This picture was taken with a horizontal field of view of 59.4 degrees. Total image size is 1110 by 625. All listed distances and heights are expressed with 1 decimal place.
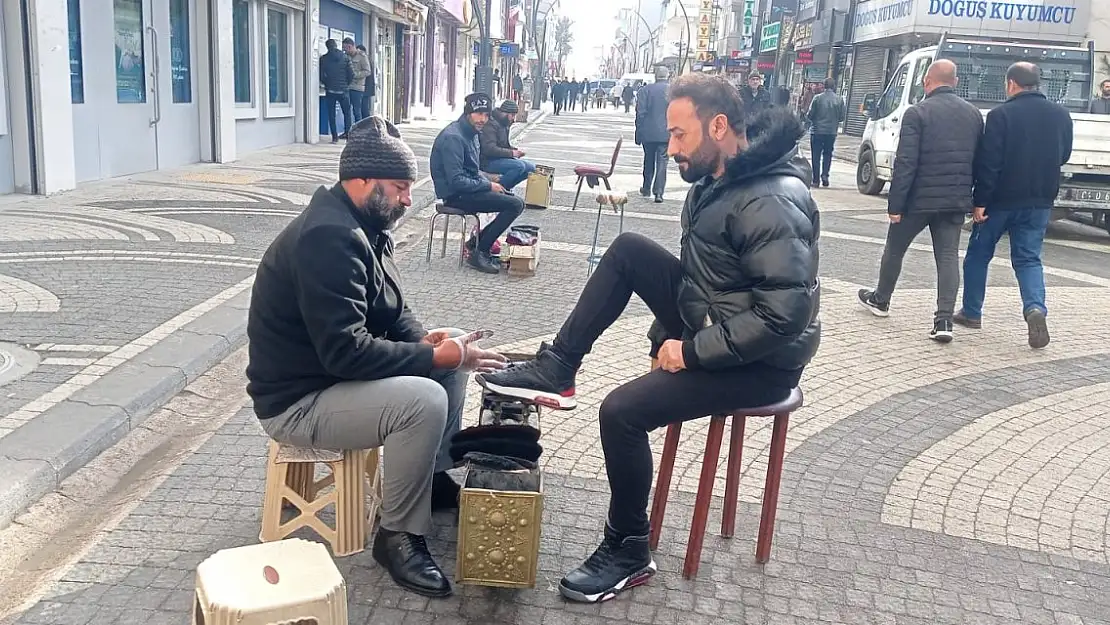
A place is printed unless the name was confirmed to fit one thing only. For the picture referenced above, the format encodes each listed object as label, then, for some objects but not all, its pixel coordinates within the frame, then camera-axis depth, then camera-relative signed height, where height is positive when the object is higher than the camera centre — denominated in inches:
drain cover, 186.8 -55.7
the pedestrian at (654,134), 545.0 -14.5
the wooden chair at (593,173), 447.8 -31.1
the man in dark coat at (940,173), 266.1 -14.0
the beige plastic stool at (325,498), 125.3 -52.3
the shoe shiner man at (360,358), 116.8 -32.4
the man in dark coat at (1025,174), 263.9 -13.0
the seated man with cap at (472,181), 317.4 -26.5
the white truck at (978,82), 577.0 +25.2
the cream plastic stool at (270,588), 89.7 -46.2
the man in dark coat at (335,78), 742.5 +11.0
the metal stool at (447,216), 326.6 -39.8
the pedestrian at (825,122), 654.5 -3.6
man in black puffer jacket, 118.6 -23.0
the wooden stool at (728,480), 128.7 -50.1
